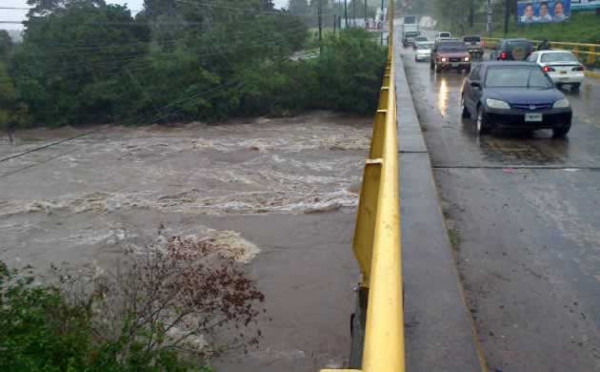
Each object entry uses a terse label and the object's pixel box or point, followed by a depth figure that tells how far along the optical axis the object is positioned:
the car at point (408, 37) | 65.69
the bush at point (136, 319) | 7.66
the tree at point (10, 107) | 37.50
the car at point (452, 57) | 31.09
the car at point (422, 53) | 41.16
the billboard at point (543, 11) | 47.31
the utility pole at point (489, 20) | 60.41
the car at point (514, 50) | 30.12
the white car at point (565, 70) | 20.64
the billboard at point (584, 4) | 45.79
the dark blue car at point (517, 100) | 11.20
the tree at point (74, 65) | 38.38
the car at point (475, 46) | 42.84
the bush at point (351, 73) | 36.50
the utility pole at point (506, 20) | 54.48
